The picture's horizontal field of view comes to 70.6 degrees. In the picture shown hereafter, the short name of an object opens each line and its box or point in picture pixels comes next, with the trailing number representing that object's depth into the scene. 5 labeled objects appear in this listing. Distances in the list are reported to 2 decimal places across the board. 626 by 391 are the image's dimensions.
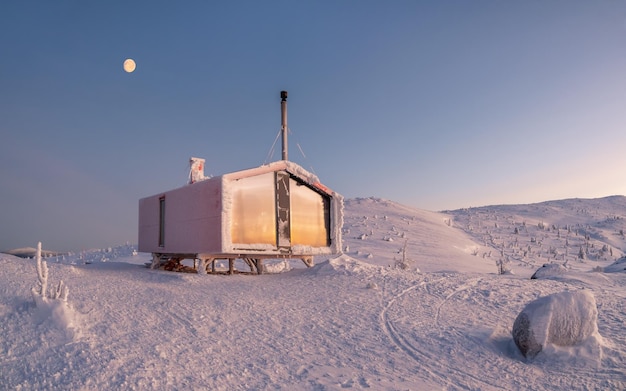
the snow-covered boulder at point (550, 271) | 15.34
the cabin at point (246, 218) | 14.06
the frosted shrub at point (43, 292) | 8.00
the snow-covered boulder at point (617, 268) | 17.24
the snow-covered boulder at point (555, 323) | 7.43
